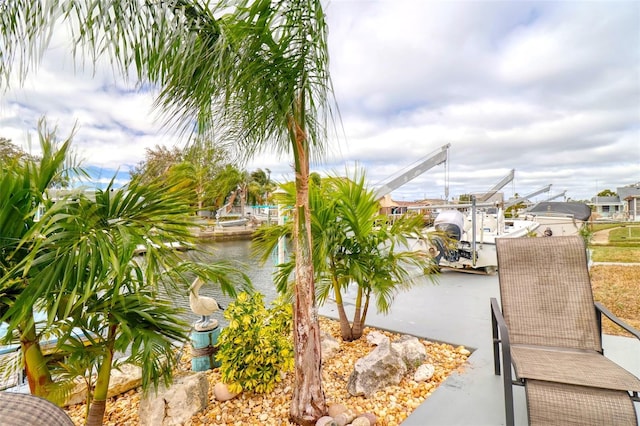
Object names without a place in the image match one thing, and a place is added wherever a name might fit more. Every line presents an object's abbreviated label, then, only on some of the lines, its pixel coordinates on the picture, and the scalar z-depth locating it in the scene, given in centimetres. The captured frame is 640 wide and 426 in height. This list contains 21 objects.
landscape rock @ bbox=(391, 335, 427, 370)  269
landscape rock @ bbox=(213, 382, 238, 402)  228
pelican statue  243
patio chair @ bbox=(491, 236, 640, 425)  172
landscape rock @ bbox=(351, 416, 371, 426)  191
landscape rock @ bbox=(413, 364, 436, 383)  252
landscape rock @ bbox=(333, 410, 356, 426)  195
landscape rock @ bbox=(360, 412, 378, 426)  198
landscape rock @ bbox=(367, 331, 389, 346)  318
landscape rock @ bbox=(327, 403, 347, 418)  205
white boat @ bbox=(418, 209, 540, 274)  607
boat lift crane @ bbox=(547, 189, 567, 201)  1973
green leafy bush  221
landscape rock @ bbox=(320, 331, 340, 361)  295
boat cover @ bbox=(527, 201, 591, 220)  807
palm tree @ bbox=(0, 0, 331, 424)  131
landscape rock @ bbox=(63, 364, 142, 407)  233
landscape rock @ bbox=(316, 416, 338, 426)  187
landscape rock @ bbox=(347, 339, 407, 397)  235
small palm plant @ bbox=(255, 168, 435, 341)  291
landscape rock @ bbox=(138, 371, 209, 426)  198
